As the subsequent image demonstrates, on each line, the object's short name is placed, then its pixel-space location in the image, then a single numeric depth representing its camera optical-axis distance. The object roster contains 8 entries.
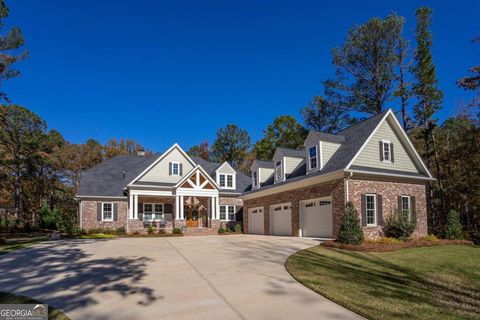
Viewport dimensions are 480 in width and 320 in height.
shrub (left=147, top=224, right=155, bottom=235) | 25.51
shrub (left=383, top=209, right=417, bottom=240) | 16.92
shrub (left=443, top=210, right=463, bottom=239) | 18.56
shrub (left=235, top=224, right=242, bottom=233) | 28.28
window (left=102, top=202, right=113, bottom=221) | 27.28
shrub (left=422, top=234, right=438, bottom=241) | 17.34
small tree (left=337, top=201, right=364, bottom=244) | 14.83
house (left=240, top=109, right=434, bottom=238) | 17.00
